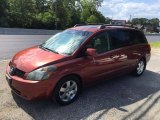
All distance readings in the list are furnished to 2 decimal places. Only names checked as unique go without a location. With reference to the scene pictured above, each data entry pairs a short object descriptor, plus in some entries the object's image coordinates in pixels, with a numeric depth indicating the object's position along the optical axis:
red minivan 2.73
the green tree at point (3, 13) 19.95
